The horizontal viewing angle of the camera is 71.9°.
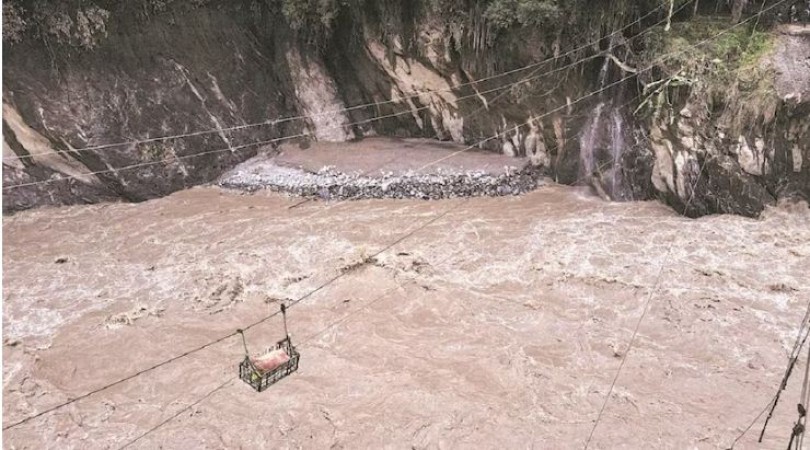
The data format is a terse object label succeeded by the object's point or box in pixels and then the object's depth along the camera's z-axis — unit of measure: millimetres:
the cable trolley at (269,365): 5426
